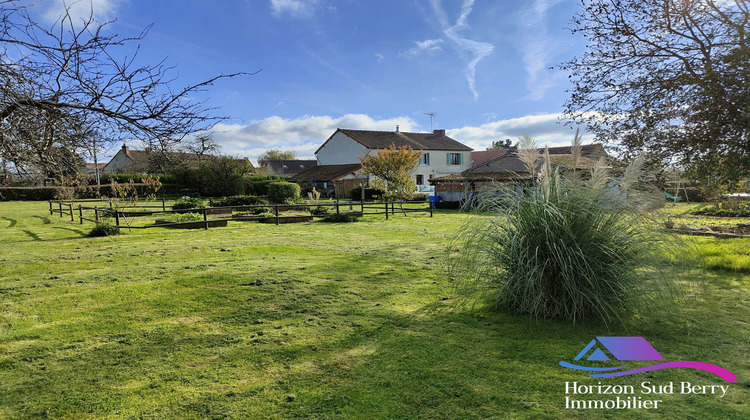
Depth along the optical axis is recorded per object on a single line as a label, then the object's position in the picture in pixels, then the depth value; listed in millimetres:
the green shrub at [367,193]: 32216
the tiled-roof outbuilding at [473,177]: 21875
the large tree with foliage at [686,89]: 6012
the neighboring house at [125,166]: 46084
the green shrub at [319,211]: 17162
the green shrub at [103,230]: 11750
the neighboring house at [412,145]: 43406
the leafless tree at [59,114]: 3764
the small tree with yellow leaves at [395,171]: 24016
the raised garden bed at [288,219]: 15507
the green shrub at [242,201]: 22672
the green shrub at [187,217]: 15434
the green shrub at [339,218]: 16084
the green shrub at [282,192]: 21797
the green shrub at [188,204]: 19953
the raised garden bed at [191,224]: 13529
